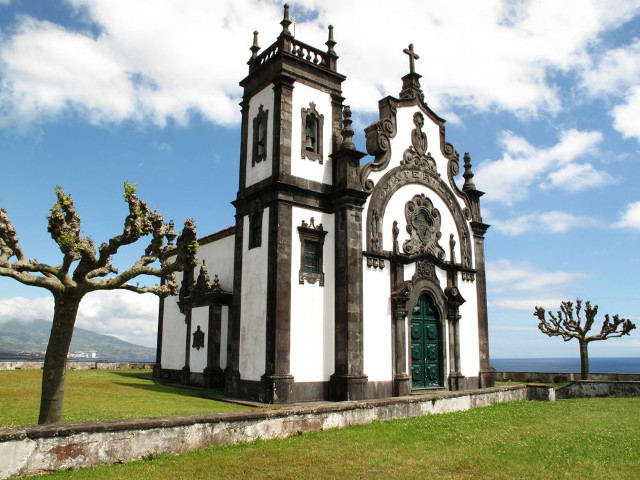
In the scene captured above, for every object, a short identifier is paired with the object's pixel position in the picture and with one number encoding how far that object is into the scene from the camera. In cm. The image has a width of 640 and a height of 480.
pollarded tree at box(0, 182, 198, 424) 880
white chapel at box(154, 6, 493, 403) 1680
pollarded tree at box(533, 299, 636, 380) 2747
